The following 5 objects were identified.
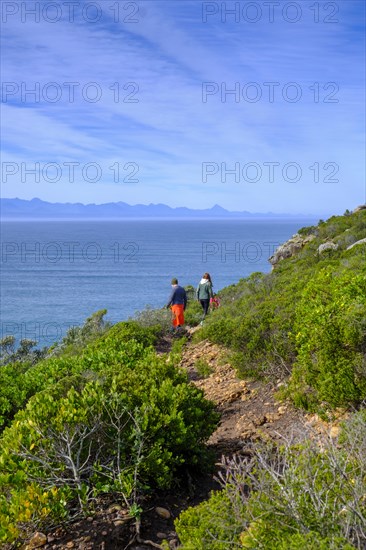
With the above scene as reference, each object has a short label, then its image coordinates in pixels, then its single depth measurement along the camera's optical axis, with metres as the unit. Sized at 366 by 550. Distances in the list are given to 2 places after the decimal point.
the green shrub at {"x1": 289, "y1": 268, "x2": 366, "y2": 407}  6.70
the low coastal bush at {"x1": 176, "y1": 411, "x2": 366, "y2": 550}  3.40
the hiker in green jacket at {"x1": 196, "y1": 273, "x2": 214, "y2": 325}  17.20
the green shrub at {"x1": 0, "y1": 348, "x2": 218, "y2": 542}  4.81
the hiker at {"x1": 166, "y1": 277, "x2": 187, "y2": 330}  15.88
